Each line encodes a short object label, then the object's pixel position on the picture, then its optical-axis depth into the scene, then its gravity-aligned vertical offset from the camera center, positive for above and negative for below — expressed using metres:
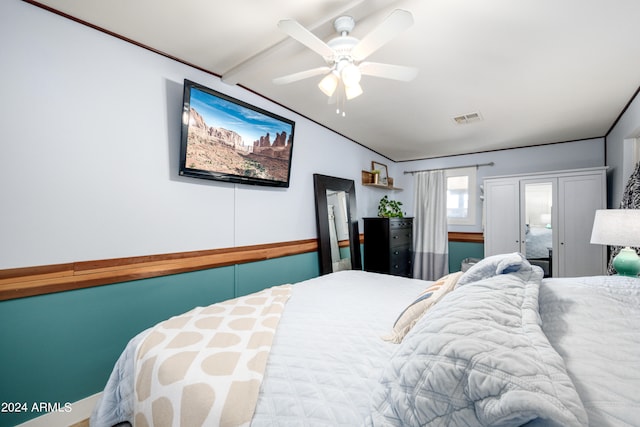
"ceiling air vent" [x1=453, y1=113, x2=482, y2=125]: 2.95 +1.11
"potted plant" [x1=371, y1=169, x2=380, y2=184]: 4.29 +0.66
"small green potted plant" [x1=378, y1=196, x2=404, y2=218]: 4.30 +0.13
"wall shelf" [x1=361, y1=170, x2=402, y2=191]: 4.28 +0.58
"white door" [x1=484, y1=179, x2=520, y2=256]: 3.80 +0.01
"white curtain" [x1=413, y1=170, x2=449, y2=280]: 4.54 -0.22
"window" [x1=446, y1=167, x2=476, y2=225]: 4.55 +0.36
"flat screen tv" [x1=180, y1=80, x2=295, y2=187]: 1.99 +0.64
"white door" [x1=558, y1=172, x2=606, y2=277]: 3.31 -0.07
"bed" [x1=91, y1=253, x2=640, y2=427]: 0.55 -0.41
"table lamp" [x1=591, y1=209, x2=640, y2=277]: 1.88 -0.12
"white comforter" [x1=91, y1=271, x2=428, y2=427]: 0.80 -0.55
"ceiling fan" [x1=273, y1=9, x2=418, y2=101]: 1.29 +0.91
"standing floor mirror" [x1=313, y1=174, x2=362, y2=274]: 3.21 -0.11
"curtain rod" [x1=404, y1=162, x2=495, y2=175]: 4.38 +0.85
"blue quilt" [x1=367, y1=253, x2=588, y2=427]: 0.49 -0.33
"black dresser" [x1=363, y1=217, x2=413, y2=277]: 3.91 -0.44
